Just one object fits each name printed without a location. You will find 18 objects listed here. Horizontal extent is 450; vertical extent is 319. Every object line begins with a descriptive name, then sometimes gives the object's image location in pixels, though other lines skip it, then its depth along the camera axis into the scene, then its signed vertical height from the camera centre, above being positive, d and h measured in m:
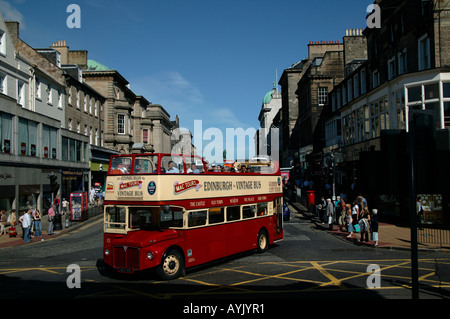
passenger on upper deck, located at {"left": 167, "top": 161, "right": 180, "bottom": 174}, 12.10 +0.16
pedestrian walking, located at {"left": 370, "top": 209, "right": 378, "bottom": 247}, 17.02 -2.51
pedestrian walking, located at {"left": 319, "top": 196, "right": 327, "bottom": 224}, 25.53 -2.77
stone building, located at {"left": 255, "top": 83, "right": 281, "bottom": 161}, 121.69 +18.23
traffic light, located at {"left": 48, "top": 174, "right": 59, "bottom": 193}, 24.00 -0.47
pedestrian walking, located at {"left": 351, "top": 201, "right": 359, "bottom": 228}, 20.80 -2.39
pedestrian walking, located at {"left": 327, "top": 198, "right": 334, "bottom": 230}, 22.87 -2.59
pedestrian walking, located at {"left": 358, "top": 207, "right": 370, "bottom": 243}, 17.84 -2.48
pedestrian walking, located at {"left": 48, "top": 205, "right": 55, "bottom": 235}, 23.10 -2.85
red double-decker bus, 10.91 -1.32
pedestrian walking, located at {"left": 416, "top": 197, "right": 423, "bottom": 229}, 21.77 -2.42
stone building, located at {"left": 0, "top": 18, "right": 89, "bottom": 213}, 26.88 +3.86
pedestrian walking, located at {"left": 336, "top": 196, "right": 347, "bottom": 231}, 22.78 -2.59
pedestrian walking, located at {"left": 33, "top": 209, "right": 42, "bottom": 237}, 22.14 -2.87
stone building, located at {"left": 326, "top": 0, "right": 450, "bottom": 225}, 21.06 +5.74
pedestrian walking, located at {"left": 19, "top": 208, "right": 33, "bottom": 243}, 20.28 -2.72
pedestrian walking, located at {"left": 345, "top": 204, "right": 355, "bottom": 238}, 19.70 -2.82
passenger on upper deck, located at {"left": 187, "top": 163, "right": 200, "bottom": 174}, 12.65 +0.12
